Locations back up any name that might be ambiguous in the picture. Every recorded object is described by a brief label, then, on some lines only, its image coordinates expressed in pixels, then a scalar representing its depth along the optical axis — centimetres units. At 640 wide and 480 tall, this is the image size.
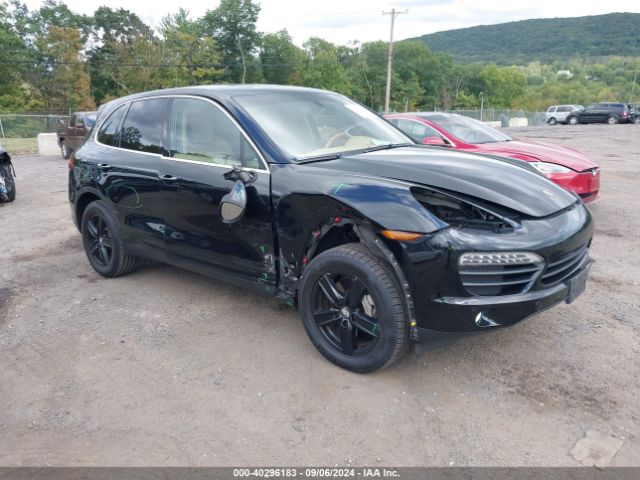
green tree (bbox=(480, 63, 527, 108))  10106
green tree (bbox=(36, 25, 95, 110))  5094
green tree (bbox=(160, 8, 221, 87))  5709
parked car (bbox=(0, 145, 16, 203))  894
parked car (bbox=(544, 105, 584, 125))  4207
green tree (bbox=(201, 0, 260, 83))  7338
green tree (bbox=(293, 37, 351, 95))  7994
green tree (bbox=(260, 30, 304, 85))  7719
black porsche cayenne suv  280
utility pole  4515
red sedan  664
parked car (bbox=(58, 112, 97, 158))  1591
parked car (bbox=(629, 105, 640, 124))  3897
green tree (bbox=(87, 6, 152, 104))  5744
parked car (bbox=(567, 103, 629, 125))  3881
